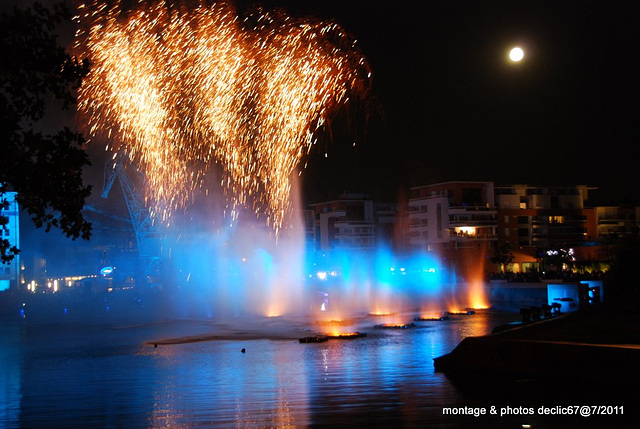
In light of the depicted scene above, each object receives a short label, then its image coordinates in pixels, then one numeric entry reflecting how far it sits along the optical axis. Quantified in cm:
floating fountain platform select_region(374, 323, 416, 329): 3669
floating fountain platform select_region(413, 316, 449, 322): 4113
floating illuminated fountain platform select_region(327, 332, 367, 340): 3183
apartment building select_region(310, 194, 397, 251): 12356
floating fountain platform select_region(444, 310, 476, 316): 4583
